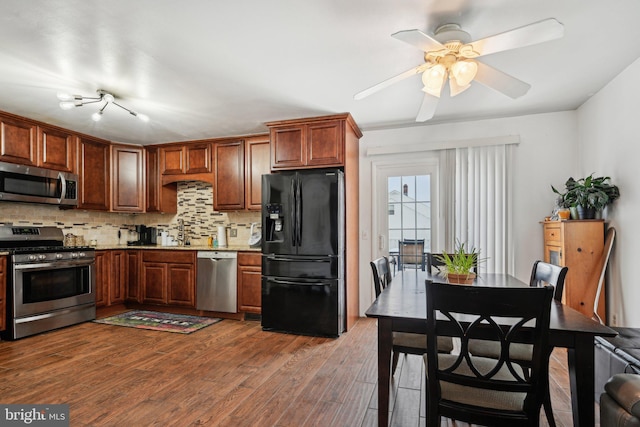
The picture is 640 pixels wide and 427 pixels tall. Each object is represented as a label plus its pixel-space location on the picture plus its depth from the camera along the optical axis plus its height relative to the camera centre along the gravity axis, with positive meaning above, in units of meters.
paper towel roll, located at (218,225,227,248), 4.84 -0.31
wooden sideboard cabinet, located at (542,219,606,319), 3.06 -0.43
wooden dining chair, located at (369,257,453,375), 2.02 -0.78
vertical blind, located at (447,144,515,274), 3.79 +0.12
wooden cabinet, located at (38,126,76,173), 3.94 +0.81
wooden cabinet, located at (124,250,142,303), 4.64 -0.84
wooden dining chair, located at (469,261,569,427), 1.84 -0.76
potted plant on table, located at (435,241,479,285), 2.26 -0.38
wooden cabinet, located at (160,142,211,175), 4.72 +0.80
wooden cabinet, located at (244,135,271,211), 4.37 +0.62
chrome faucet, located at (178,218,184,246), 5.13 -0.25
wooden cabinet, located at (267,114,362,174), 3.69 +0.81
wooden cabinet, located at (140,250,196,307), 4.38 -0.81
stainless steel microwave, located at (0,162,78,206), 3.60 +0.35
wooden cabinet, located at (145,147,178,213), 4.98 +0.42
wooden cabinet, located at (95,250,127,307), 4.38 -0.80
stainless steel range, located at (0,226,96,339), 3.44 -0.72
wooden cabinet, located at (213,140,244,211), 4.49 +0.52
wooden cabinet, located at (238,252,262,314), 4.07 -0.81
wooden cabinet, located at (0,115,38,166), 3.57 +0.82
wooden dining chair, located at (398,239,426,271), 4.20 -0.49
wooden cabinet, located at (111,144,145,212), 4.79 +0.53
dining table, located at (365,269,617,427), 1.39 -0.52
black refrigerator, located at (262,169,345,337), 3.54 -0.40
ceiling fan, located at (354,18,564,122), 1.67 +0.87
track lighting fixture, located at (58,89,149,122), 2.88 +1.06
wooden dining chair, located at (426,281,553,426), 1.30 -0.53
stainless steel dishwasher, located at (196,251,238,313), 4.16 -0.82
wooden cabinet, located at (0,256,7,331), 3.36 -0.75
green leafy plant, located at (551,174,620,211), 2.92 +0.17
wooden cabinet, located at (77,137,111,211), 4.39 +0.56
